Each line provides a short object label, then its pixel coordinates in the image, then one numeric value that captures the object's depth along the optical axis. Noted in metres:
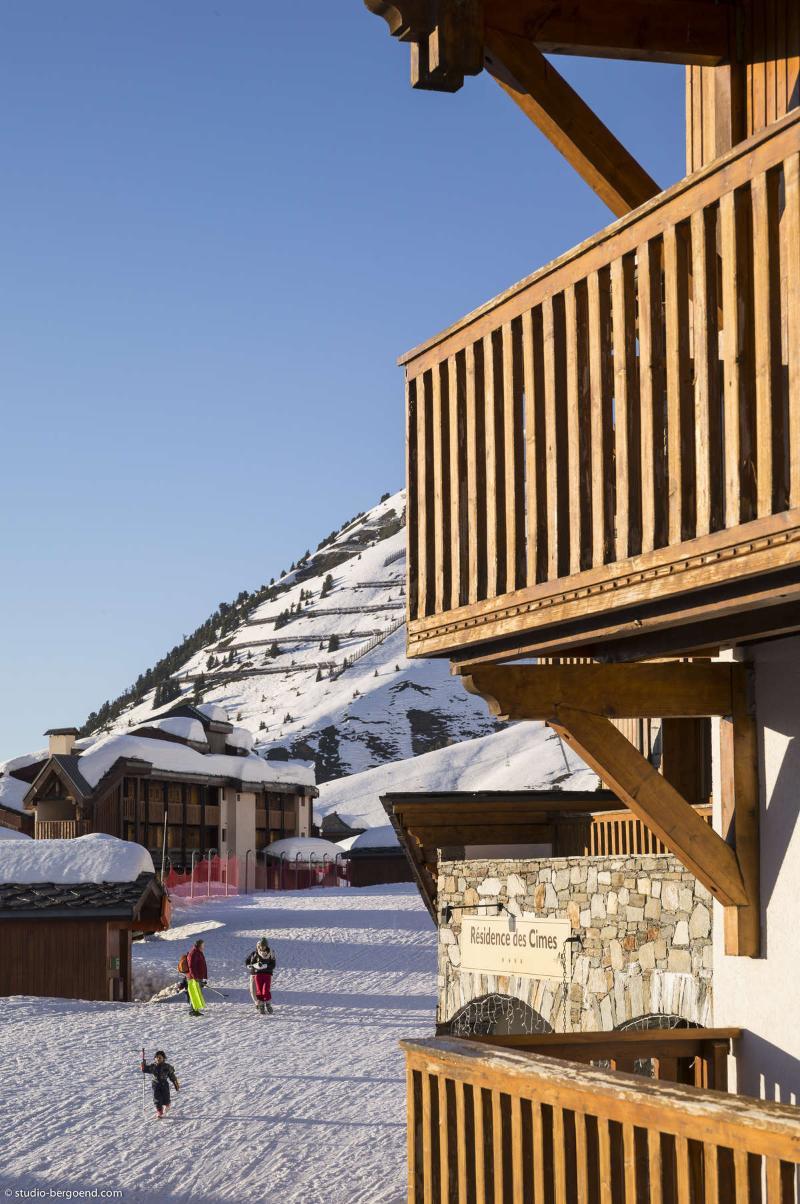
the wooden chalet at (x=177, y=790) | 55.88
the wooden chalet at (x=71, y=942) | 32.81
